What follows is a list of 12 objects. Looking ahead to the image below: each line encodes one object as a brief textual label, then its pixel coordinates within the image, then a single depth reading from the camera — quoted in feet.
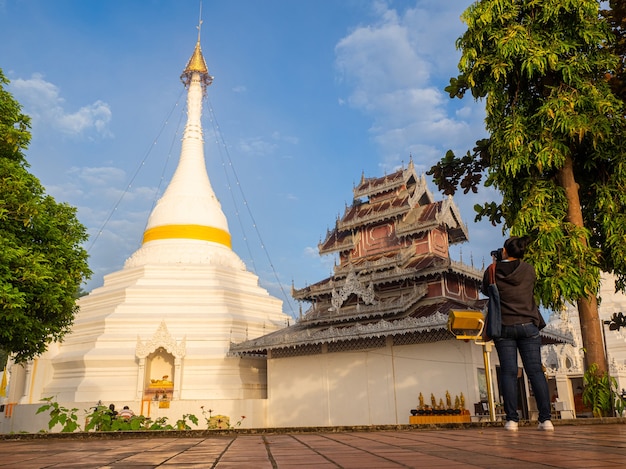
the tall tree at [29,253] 40.06
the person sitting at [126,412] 53.27
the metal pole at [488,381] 25.08
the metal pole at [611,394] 28.37
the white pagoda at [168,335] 70.85
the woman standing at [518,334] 18.29
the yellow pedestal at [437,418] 52.01
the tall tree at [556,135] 30.12
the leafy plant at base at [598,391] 28.73
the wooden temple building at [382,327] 58.02
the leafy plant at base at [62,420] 30.72
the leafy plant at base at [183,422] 37.98
